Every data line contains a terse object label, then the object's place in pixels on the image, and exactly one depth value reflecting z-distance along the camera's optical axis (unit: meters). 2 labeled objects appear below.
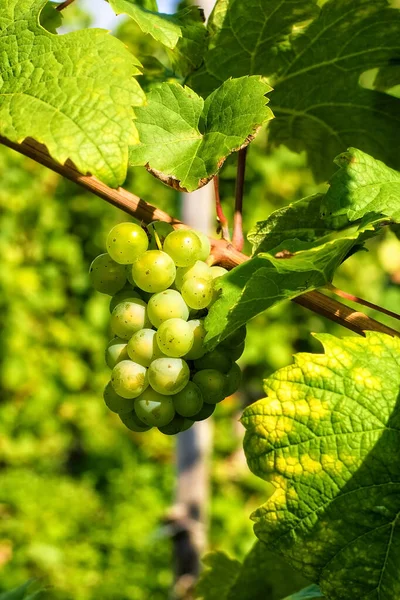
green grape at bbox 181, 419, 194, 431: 0.59
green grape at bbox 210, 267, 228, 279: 0.58
